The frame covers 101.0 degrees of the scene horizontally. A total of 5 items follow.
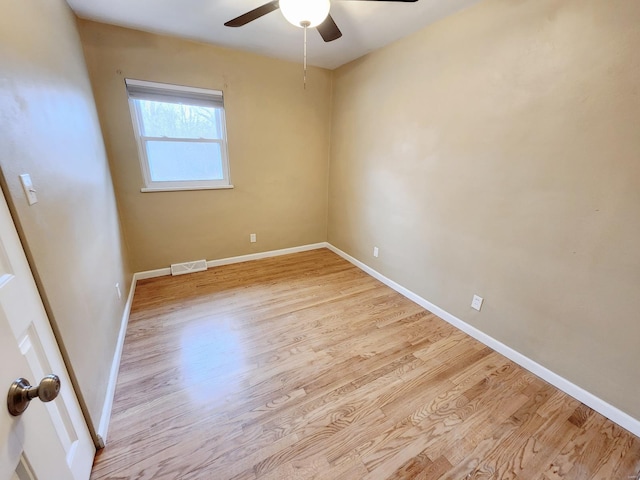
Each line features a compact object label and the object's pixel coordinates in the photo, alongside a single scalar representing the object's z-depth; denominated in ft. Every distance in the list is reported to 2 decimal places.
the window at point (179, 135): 8.52
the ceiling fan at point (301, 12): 4.73
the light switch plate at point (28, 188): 3.16
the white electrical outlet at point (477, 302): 6.76
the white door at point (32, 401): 1.68
